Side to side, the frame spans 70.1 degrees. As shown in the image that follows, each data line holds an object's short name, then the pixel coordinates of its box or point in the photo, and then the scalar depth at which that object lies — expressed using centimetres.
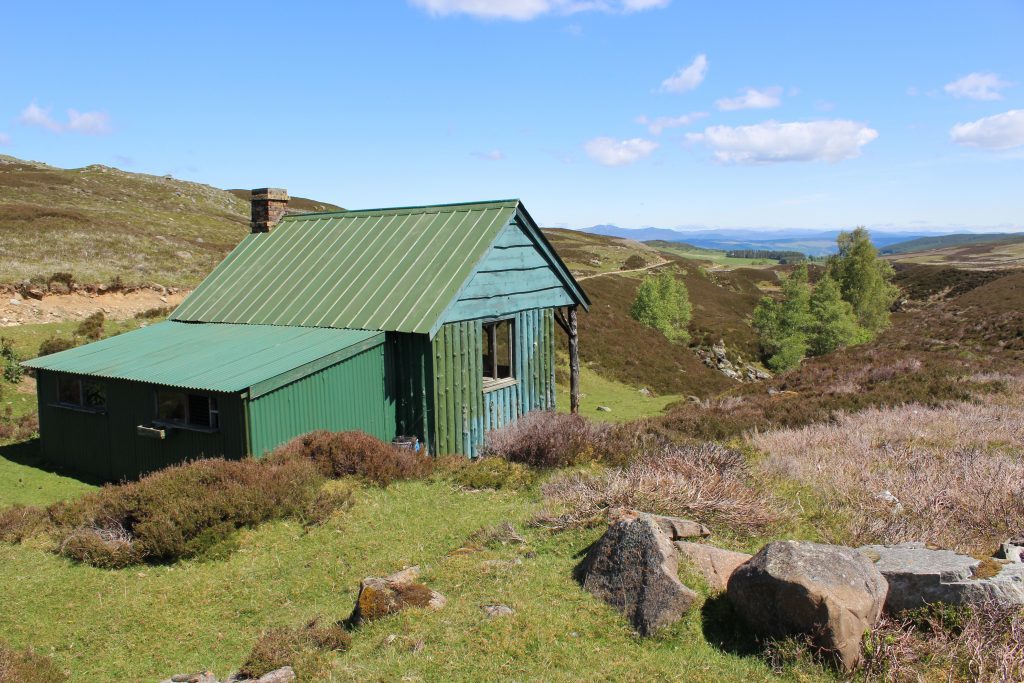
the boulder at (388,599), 767
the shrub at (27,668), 695
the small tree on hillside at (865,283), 6519
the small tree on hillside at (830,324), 5419
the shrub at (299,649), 694
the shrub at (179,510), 1012
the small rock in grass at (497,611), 726
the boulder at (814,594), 610
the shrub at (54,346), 2341
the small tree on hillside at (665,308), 5122
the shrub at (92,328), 2584
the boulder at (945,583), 639
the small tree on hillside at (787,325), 5106
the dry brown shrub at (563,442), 1391
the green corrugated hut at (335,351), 1358
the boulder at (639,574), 688
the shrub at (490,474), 1270
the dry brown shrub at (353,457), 1280
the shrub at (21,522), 1113
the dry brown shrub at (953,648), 585
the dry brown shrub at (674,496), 916
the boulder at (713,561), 740
